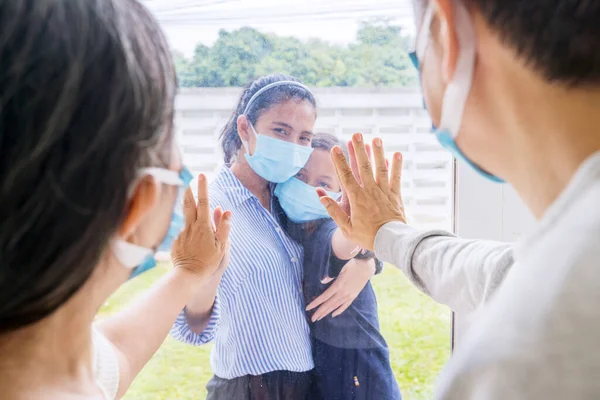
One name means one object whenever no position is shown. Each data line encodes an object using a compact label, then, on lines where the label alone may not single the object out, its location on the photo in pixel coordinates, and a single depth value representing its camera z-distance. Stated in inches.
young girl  47.4
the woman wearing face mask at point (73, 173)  23.1
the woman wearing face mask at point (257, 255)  46.4
